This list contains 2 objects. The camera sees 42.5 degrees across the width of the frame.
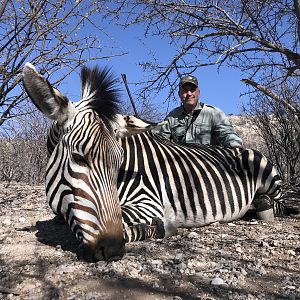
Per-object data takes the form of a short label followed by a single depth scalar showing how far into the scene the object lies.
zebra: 2.36
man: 5.08
